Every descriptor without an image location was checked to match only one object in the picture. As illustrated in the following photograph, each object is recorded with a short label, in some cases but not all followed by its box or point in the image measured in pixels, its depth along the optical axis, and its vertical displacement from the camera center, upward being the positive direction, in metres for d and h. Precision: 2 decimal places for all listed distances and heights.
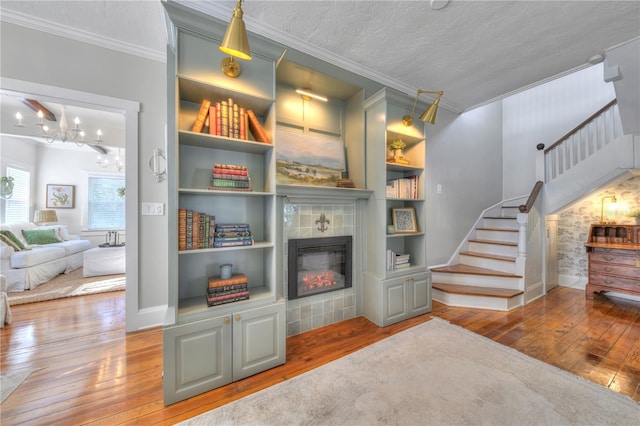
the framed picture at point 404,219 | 2.92 -0.06
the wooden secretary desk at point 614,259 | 3.01 -0.61
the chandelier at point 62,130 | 3.34 +1.43
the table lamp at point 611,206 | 3.42 +0.09
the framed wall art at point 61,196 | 5.67 +0.49
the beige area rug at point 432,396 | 1.39 -1.20
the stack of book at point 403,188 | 2.76 +0.31
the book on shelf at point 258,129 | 1.87 +0.68
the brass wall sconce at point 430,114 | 2.45 +1.04
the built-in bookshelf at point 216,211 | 1.58 +0.03
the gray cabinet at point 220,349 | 1.51 -0.94
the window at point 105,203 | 6.10 +0.34
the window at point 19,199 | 4.91 +0.39
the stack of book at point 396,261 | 2.62 -0.54
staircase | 2.99 -0.82
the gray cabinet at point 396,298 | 2.52 -0.93
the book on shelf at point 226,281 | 1.75 -0.50
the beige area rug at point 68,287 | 3.13 -1.07
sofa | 3.44 -0.61
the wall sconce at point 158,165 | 2.44 +0.52
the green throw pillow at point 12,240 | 3.77 -0.37
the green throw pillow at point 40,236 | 4.50 -0.38
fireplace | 2.35 -0.54
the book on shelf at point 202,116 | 1.68 +0.71
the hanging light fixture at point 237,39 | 1.24 +0.93
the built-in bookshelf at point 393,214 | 2.53 +0.00
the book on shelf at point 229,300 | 1.70 -0.62
